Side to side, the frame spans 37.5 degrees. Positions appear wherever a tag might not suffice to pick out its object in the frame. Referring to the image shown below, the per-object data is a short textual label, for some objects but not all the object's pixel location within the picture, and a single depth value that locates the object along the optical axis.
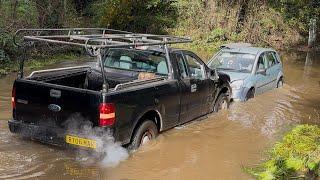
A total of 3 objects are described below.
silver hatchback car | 12.56
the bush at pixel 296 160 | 5.16
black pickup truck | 7.17
